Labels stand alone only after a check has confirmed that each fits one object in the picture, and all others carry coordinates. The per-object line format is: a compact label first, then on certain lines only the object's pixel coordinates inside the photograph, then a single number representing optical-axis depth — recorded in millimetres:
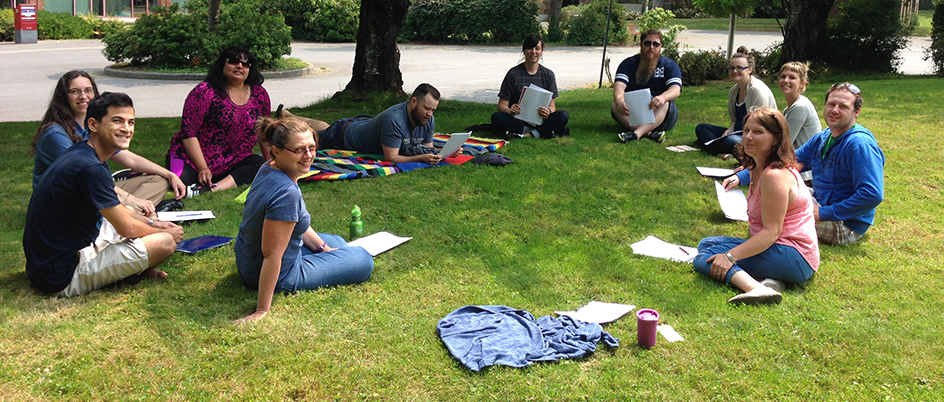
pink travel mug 3947
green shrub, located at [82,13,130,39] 28580
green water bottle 5797
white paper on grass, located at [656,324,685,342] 4129
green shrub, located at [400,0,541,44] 30141
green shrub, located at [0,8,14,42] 26359
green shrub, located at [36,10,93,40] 27484
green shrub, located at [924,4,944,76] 16672
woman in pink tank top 4621
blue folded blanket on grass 3867
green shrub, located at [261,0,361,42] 29719
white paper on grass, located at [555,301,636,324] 4352
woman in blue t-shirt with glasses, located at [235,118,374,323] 4094
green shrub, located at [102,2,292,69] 18422
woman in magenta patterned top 6988
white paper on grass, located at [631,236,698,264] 5430
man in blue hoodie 5383
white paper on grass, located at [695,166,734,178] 7703
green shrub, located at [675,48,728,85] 15836
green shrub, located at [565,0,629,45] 29641
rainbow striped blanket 7473
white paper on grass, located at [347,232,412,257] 5504
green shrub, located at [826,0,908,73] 16281
